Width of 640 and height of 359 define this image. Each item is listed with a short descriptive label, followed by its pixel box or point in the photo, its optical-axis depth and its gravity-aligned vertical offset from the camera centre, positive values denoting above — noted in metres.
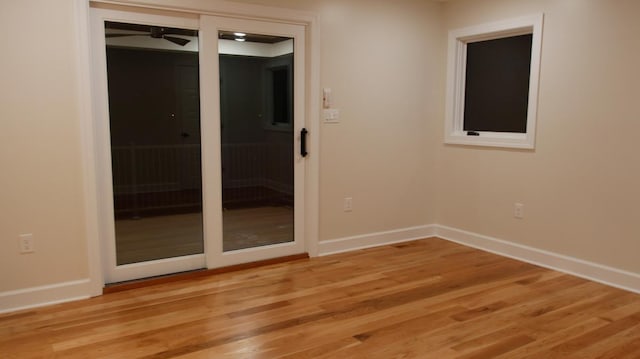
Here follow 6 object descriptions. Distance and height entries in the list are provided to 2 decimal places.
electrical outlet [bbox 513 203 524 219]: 4.51 -0.84
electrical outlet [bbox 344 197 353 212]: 4.80 -0.85
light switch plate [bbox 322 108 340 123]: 4.57 +0.02
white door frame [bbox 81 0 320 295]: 3.45 +0.03
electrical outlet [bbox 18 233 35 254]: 3.37 -0.89
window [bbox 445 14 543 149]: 4.37 +0.35
